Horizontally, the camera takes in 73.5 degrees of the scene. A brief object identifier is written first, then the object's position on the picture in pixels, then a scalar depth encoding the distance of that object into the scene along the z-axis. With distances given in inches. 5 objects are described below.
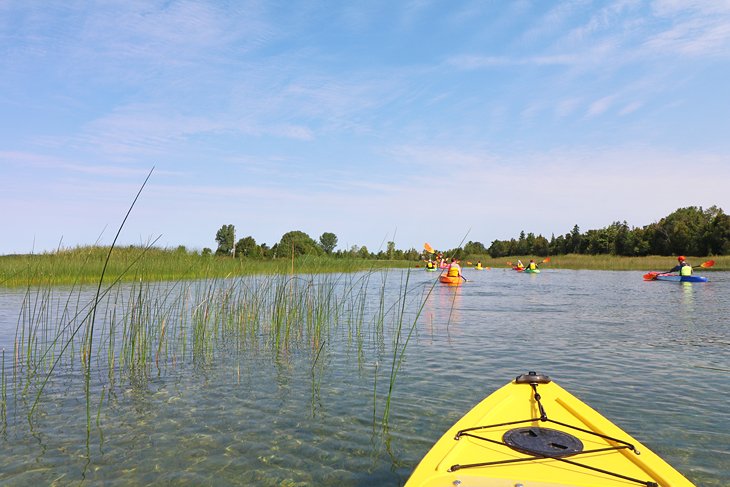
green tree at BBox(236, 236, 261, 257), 2048.8
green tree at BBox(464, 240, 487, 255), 2726.4
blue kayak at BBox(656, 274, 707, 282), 970.5
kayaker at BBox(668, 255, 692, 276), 995.9
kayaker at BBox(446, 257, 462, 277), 947.3
